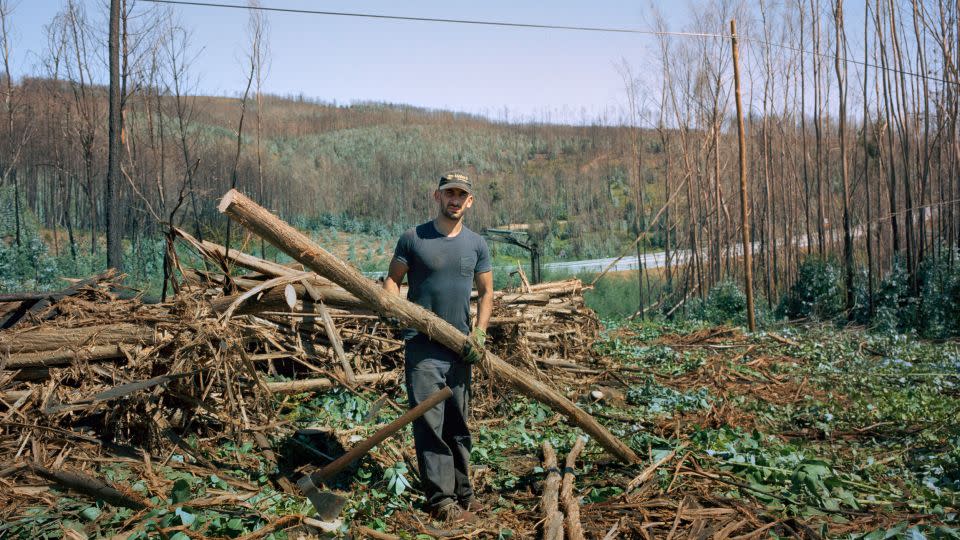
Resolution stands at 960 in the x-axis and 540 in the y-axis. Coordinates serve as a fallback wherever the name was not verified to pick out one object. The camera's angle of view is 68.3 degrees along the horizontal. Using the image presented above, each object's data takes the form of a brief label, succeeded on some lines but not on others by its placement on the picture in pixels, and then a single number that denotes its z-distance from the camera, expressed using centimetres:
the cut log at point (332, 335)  434
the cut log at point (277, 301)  453
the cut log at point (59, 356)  470
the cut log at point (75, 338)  477
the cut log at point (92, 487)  363
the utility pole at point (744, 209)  1223
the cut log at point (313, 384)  591
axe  351
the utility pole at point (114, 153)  1084
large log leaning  334
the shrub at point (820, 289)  1363
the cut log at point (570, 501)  370
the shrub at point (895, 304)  1202
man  408
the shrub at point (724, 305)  1483
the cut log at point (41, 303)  581
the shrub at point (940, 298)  1127
